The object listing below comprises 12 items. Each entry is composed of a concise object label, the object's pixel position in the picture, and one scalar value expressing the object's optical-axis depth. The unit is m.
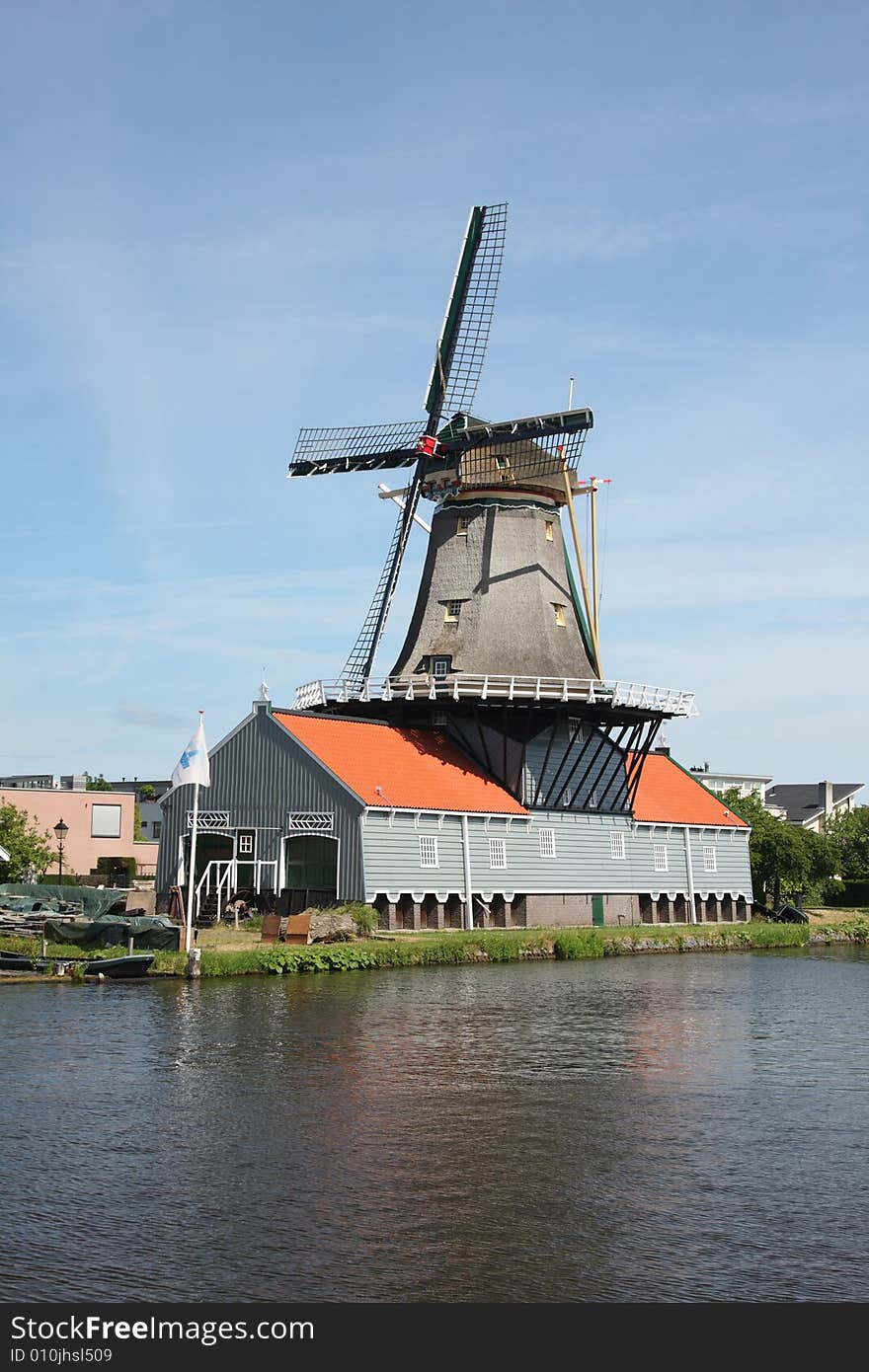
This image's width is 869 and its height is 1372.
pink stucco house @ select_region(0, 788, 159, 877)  70.88
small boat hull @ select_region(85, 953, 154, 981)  34.72
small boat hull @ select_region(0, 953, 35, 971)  34.97
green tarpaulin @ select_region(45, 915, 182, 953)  37.47
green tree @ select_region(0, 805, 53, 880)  58.53
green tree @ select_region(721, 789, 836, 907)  70.00
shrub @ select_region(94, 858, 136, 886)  70.62
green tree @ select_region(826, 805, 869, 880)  97.06
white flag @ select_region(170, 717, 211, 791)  39.41
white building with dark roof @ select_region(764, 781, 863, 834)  129.12
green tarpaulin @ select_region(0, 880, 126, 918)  43.38
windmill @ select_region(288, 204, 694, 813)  53.16
